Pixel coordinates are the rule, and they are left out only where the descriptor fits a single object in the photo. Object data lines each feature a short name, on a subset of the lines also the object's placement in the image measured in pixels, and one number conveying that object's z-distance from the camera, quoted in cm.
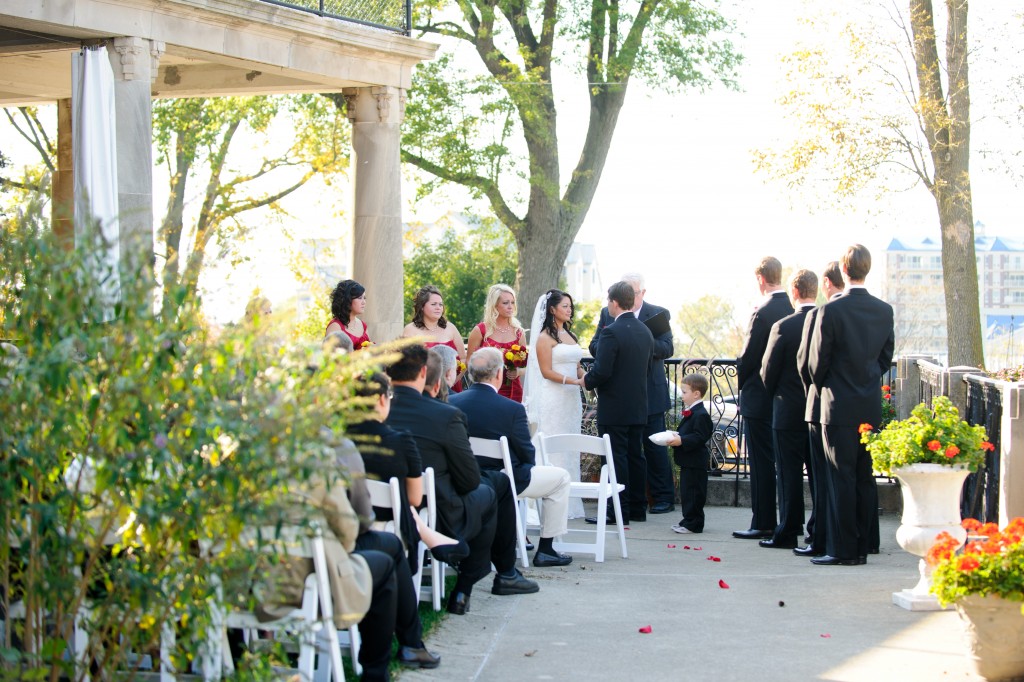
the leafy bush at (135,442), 398
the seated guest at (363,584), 521
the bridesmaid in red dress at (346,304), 1093
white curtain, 1192
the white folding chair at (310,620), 480
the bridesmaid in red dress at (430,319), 1134
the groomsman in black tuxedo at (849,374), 899
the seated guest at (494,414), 862
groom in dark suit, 1104
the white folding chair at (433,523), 718
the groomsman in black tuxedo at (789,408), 988
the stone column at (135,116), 1250
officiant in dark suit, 1170
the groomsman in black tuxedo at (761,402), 1038
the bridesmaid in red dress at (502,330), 1143
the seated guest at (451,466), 723
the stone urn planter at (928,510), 751
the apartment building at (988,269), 14491
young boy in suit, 1088
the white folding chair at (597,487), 945
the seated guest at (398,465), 638
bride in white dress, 1120
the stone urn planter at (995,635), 597
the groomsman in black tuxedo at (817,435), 930
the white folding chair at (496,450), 842
